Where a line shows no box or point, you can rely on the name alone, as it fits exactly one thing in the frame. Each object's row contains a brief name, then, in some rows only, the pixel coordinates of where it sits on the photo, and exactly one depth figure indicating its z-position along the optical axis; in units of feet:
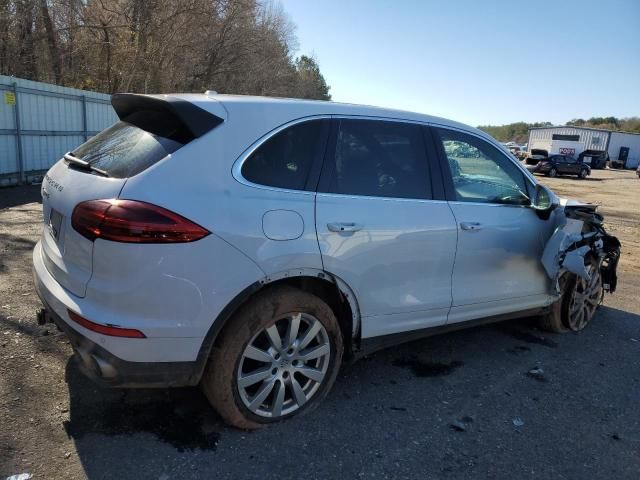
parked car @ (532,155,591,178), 113.09
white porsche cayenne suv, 7.88
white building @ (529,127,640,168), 196.95
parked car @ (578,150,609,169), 162.27
